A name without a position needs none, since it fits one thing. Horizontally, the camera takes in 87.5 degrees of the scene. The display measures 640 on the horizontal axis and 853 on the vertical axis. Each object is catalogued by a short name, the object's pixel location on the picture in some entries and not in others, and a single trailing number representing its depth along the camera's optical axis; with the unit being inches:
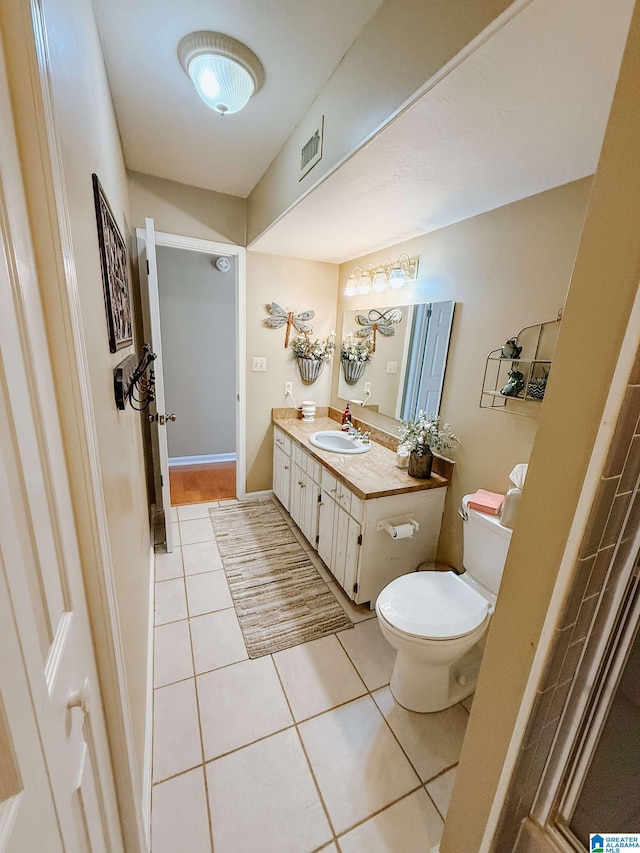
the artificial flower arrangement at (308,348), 111.9
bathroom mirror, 75.3
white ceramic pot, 115.3
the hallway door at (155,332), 73.4
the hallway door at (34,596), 15.2
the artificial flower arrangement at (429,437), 71.7
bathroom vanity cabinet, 68.5
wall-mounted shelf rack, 54.8
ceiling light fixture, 45.4
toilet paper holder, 67.7
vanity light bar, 81.7
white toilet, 50.4
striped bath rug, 69.5
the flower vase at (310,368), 112.7
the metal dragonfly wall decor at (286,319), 106.9
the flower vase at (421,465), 72.8
